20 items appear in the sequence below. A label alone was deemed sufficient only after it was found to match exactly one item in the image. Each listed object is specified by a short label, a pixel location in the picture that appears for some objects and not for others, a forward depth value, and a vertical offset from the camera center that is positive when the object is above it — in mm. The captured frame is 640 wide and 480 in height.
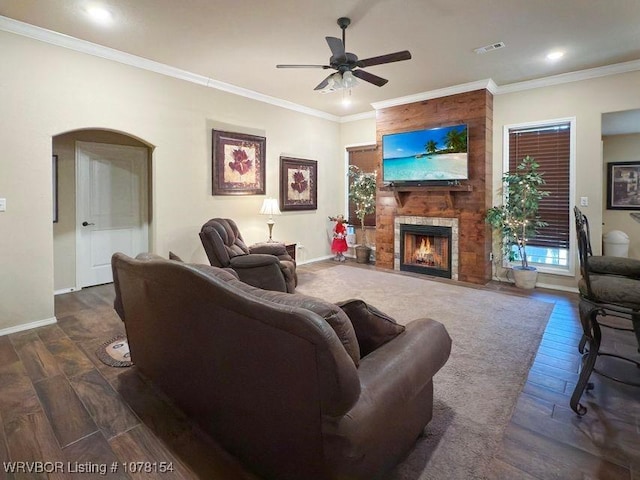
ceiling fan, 3203 +1546
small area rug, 2756 -1045
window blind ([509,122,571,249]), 4930 +794
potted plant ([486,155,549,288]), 4859 +168
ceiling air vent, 3916 +2016
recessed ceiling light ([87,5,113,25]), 3143 +1936
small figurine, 6914 -238
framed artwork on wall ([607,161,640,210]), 6547 +755
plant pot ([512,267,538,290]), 4961 -725
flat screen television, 5301 +1103
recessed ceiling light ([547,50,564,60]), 4094 +2012
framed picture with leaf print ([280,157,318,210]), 6230 +773
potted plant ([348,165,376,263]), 6898 +555
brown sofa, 1172 -580
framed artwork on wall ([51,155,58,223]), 4562 +534
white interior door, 4871 +288
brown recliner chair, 4016 -392
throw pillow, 1513 -440
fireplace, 5641 -333
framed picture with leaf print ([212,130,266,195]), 5180 +962
